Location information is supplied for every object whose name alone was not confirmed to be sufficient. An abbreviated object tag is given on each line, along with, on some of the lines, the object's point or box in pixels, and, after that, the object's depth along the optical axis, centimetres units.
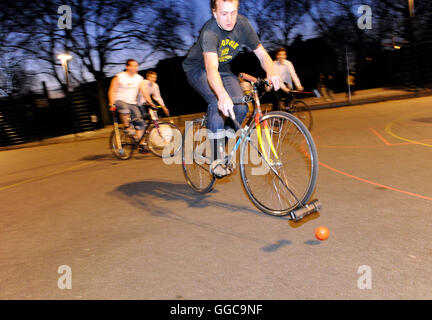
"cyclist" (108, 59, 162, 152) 837
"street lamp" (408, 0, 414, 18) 1695
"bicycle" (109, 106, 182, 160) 822
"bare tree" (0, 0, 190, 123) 2167
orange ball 295
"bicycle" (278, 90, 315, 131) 913
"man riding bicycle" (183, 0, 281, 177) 348
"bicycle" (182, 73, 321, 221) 326
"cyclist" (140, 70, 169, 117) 959
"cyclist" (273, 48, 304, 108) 925
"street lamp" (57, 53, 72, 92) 1920
